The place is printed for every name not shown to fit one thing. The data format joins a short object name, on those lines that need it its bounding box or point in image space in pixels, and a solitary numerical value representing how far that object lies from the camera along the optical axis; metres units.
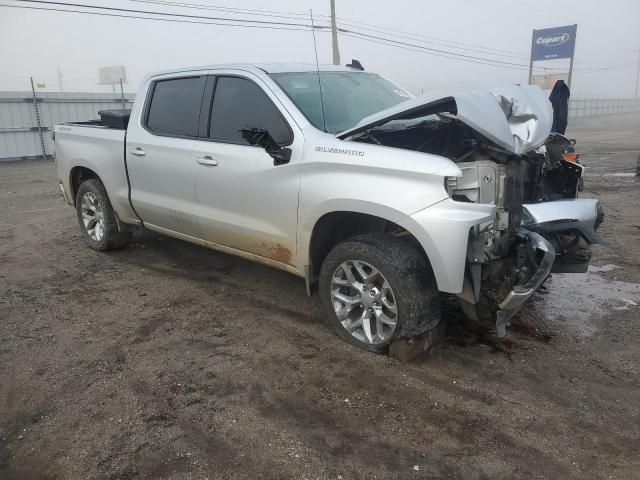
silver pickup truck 3.16
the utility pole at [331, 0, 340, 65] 28.69
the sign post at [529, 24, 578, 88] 44.28
